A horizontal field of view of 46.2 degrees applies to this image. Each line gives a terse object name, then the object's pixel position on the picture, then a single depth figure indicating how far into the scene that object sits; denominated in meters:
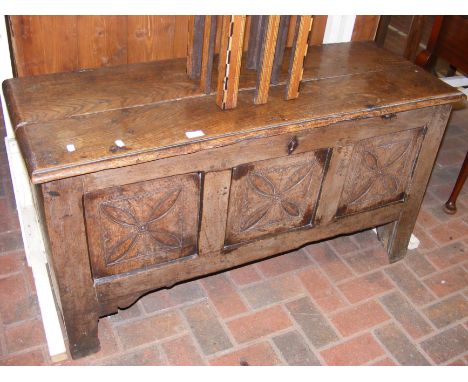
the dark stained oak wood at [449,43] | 3.19
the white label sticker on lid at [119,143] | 1.86
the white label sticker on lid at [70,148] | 1.82
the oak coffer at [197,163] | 1.89
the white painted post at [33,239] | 2.33
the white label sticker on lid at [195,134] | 1.94
